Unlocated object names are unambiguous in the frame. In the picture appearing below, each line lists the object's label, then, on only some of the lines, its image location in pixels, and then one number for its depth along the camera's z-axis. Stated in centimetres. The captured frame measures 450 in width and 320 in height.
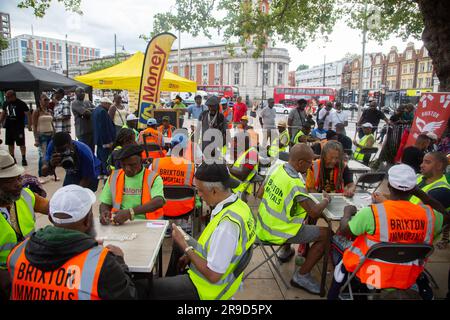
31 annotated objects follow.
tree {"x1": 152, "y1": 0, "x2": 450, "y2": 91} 1019
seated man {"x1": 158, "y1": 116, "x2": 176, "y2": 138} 770
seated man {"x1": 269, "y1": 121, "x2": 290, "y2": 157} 643
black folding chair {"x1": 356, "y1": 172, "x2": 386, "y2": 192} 462
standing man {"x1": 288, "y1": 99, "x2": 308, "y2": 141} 893
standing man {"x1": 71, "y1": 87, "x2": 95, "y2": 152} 771
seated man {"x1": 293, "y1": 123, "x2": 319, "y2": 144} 664
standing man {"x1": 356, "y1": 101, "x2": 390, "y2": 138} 1001
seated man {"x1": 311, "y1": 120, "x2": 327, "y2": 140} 764
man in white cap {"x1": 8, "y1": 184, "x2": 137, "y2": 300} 151
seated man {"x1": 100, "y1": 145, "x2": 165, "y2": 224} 319
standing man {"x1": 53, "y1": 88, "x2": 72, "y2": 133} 779
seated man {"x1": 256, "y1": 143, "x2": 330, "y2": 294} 302
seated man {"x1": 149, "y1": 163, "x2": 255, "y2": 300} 197
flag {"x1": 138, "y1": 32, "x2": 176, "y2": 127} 782
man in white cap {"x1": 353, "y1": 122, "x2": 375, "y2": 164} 688
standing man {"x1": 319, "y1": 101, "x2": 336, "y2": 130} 996
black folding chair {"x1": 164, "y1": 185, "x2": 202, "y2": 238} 390
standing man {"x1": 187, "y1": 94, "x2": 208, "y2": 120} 1054
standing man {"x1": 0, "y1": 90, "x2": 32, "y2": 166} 811
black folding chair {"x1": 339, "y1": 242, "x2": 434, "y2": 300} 231
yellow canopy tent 923
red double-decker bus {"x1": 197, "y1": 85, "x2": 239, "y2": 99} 5010
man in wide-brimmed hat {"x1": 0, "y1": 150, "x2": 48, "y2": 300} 225
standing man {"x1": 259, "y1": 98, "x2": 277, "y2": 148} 1112
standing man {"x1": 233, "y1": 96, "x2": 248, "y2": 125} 1238
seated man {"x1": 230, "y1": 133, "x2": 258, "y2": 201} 474
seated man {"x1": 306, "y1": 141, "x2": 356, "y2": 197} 406
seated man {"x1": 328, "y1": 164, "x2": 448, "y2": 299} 236
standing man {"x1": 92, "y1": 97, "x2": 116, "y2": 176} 685
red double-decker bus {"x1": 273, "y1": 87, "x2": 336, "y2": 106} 4578
